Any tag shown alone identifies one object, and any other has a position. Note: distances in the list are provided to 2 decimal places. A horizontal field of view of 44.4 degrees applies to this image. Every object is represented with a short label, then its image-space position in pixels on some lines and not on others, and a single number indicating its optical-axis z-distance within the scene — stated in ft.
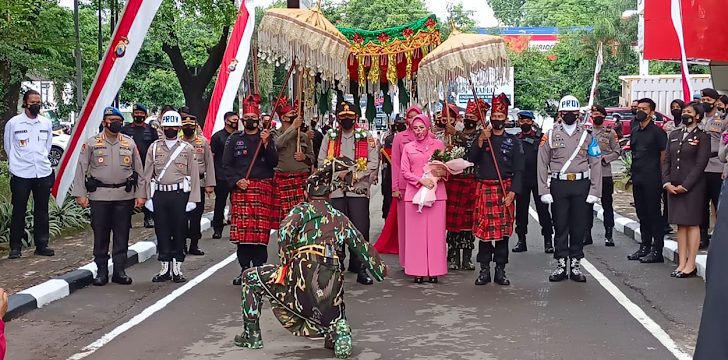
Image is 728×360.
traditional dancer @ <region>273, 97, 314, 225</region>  33.86
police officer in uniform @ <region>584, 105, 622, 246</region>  39.88
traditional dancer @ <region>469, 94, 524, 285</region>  31.60
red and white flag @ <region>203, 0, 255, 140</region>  47.62
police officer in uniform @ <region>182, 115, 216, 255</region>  34.06
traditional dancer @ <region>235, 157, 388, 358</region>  21.83
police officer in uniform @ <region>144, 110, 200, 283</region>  31.91
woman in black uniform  32.19
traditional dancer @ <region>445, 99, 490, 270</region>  34.88
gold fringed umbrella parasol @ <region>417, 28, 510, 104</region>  32.48
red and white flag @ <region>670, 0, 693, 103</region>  35.65
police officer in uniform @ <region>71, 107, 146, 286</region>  31.50
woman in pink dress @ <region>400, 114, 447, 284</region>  32.07
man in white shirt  35.99
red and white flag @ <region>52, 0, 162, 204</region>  34.09
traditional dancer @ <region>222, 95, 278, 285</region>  31.76
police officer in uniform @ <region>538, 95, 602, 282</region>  31.91
